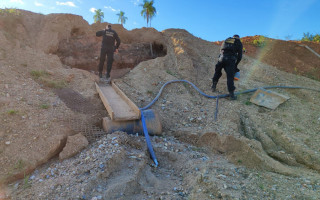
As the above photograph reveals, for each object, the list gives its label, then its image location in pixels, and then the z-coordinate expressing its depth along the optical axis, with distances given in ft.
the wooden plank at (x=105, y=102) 13.25
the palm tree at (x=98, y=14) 121.90
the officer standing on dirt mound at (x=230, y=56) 18.33
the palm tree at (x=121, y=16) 117.39
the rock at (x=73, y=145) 11.12
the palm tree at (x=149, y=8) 103.40
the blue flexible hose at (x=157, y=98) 11.62
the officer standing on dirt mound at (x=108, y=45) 20.86
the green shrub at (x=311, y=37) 37.93
